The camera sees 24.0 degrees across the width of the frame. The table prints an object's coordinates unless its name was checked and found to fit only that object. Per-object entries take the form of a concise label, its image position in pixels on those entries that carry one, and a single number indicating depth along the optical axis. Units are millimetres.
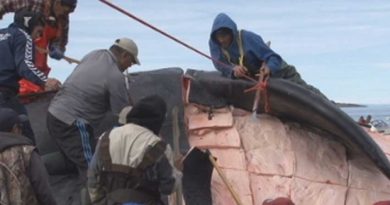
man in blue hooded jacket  9422
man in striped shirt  10117
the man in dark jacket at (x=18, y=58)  8727
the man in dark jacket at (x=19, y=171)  6906
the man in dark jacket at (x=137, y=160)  6691
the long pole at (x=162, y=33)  8672
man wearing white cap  8734
